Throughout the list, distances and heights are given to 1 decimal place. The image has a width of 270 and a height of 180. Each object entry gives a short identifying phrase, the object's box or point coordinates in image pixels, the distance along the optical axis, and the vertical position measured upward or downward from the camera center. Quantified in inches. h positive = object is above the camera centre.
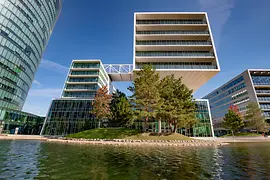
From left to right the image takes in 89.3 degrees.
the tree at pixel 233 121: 1843.0 +158.0
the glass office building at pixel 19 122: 1724.9 +106.1
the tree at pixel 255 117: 1892.2 +216.0
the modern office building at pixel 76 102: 1843.0 +399.0
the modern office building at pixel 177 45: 1571.2 +979.3
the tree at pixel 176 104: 1093.1 +223.4
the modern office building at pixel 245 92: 2279.8 +755.9
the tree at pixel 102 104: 1373.0 +268.5
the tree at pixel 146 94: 1083.9 +294.2
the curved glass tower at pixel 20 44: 1754.4 +1194.0
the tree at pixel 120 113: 1369.3 +174.3
